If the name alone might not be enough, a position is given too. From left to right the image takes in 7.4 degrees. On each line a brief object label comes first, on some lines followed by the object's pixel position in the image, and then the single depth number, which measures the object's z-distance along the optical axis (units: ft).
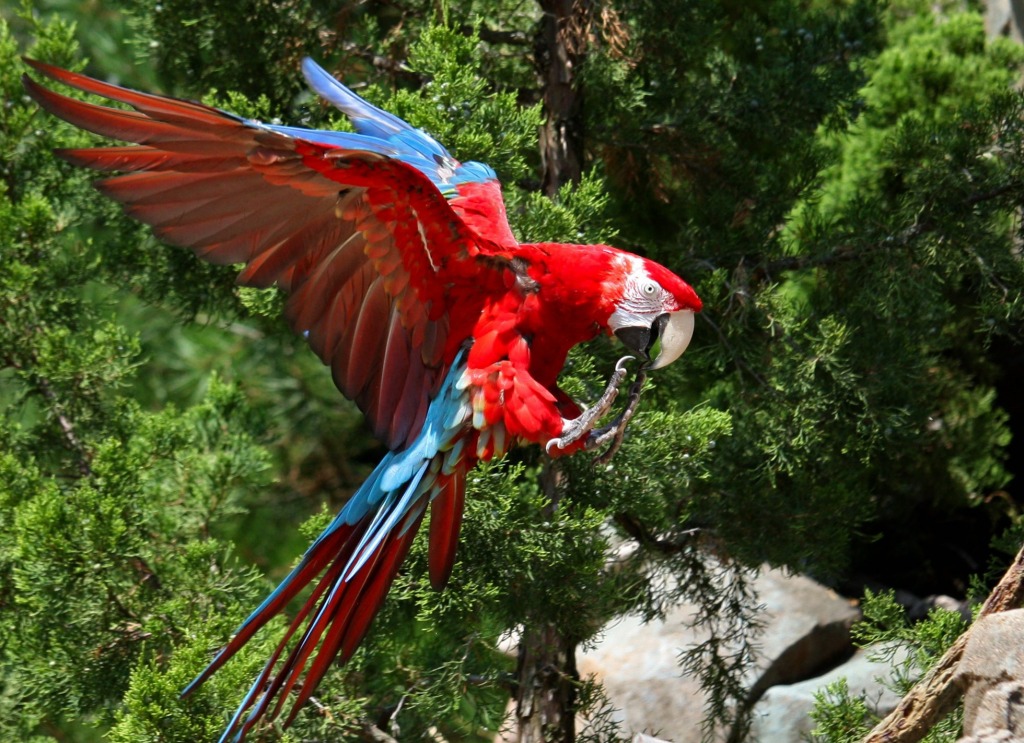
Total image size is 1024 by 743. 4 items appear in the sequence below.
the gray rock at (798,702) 34.75
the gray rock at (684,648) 35.19
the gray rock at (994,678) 32.24
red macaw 32.39
